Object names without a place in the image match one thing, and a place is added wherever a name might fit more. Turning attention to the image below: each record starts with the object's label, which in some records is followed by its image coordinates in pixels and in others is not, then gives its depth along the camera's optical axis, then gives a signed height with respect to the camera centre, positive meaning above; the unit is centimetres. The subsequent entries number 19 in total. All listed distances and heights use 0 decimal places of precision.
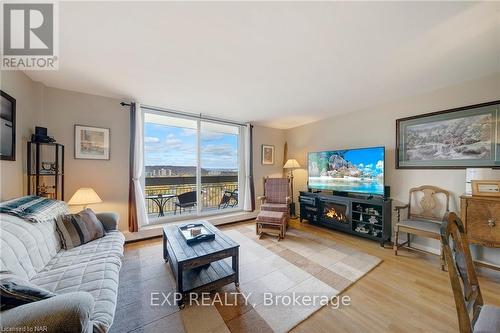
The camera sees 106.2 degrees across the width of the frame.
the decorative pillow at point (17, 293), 86 -62
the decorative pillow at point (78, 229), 190 -66
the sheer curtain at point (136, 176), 308 -16
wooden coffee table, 168 -88
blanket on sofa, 162 -39
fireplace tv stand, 296 -85
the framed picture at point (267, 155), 486 +31
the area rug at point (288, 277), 155 -123
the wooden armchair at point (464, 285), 77 -56
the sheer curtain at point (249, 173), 449 -16
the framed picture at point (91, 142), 278 +37
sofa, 84 -73
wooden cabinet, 195 -56
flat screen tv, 305 -7
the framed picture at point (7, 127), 184 +40
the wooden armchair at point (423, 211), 242 -65
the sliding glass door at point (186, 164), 362 +6
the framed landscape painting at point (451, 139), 228 +38
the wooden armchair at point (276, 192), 383 -54
